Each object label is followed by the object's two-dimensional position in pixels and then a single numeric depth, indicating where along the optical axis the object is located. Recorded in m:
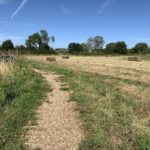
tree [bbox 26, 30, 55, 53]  57.40
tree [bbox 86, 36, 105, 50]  68.42
